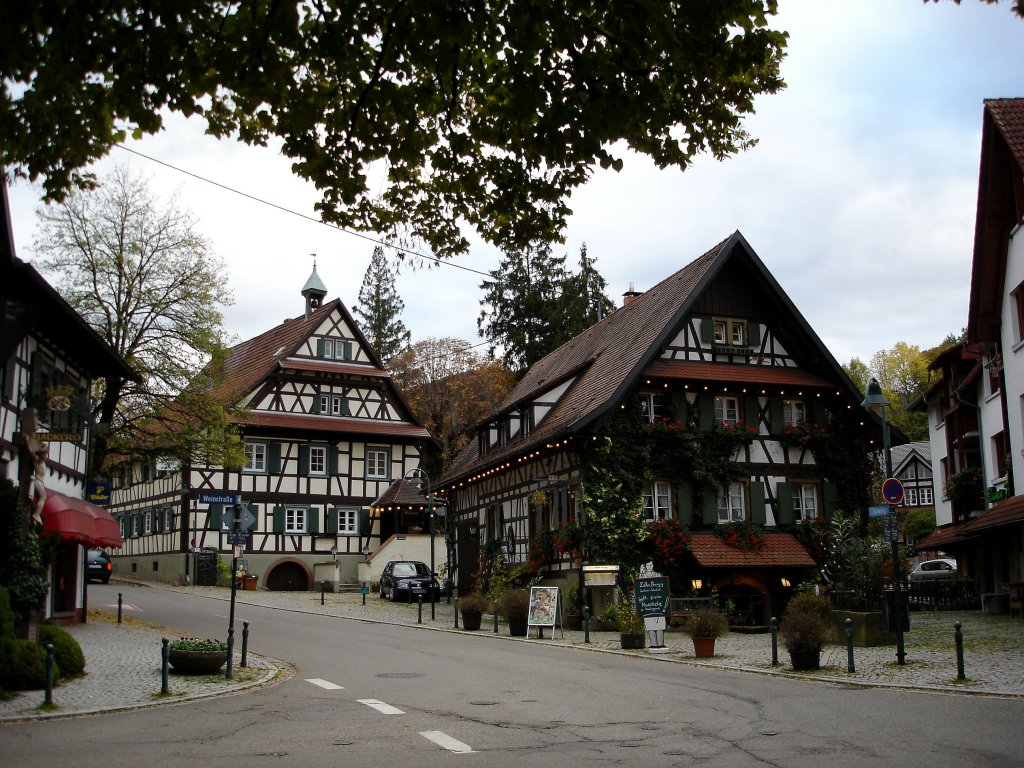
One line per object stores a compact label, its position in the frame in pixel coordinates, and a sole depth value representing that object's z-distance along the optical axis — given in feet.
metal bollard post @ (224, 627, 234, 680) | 52.85
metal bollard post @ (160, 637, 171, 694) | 46.31
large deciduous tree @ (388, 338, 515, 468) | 196.24
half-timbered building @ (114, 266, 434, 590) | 155.84
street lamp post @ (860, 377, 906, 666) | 57.77
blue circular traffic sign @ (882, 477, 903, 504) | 59.36
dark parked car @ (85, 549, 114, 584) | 142.92
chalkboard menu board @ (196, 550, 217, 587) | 150.61
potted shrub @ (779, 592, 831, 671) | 55.83
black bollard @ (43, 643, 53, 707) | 42.72
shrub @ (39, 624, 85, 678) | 51.21
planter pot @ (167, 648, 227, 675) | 54.13
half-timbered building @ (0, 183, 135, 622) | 56.54
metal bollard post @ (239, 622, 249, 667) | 56.22
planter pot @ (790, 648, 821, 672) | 56.03
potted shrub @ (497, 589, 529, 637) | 85.40
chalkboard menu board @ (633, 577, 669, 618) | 71.82
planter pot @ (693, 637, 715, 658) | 65.46
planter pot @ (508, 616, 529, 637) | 85.71
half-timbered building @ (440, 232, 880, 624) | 98.63
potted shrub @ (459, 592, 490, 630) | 90.63
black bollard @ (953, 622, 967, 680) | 49.75
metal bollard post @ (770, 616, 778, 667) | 59.38
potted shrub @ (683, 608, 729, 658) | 65.36
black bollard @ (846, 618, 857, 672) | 54.13
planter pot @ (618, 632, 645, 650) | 72.74
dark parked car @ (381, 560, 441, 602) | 128.57
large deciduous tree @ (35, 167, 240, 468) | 94.43
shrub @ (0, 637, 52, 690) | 45.75
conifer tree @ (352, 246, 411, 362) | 238.89
